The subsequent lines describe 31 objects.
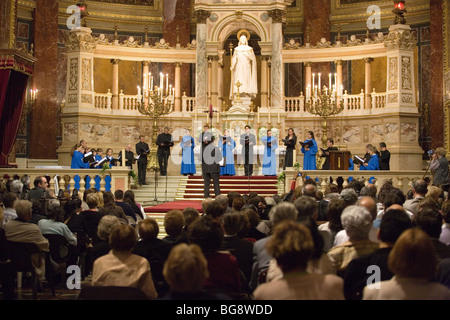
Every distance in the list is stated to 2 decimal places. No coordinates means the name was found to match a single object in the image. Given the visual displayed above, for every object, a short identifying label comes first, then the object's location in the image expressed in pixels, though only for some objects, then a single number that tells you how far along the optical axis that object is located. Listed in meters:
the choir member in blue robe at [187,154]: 17.17
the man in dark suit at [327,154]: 16.33
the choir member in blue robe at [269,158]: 17.08
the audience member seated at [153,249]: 5.36
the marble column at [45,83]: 20.27
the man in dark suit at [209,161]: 13.67
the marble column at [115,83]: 20.14
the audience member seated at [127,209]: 8.80
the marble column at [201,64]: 19.64
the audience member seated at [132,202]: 9.43
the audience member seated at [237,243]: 5.39
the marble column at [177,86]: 20.73
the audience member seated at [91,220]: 7.60
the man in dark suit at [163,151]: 17.44
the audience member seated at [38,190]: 10.45
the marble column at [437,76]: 19.11
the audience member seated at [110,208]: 7.67
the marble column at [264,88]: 20.09
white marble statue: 19.45
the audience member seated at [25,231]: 6.36
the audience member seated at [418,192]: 7.82
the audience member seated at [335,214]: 5.78
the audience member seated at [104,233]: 5.78
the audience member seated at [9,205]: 7.65
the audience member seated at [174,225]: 5.64
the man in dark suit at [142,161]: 16.83
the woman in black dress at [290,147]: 16.05
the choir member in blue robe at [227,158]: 17.14
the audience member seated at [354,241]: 4.70
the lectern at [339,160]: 14.87
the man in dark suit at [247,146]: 16.08
